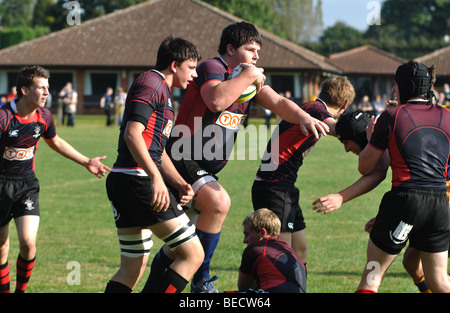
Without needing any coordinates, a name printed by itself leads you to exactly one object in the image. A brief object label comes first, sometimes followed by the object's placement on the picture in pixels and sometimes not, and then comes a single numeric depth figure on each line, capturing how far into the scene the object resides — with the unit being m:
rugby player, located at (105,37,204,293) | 9.47
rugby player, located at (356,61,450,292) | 9.81
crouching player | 9.91
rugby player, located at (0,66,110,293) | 12.87
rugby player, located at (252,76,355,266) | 12.02
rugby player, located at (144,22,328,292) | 10.57
